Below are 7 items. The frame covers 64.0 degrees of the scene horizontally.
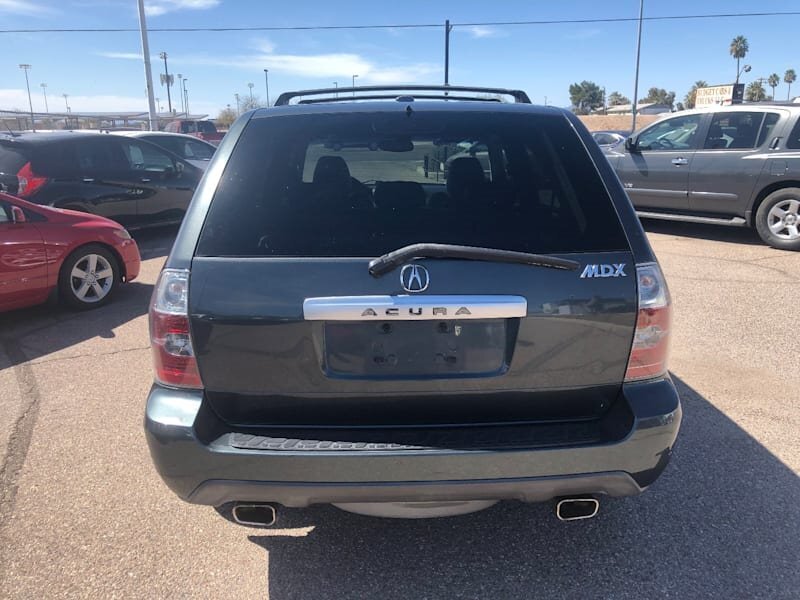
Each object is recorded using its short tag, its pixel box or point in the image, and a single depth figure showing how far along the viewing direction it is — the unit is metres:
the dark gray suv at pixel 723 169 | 8.47
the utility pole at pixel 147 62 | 22.50
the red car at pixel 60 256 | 5.65
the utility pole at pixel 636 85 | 34.41
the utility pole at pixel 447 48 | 34.88
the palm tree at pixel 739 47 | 93.69
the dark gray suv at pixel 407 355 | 2.11
